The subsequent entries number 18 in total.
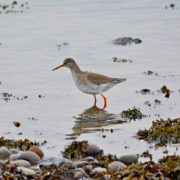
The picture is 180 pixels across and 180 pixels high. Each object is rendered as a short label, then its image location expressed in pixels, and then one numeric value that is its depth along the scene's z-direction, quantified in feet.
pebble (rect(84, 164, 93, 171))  47.85
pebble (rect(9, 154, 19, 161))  51.96
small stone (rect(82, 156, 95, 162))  51.13
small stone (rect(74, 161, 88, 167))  49.29
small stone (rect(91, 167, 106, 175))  47.06
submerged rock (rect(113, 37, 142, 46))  125.49
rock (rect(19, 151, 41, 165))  51.47
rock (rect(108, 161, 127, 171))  48.34
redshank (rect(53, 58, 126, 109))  79.10
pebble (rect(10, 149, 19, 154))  54.80
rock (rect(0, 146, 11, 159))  53.23
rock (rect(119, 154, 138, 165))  50.85
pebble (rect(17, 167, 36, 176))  46.65
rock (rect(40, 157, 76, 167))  48.93
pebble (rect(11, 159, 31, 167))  49.59
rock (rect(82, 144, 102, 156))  54.39
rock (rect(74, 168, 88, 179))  46.16
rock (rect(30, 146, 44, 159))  53.93
